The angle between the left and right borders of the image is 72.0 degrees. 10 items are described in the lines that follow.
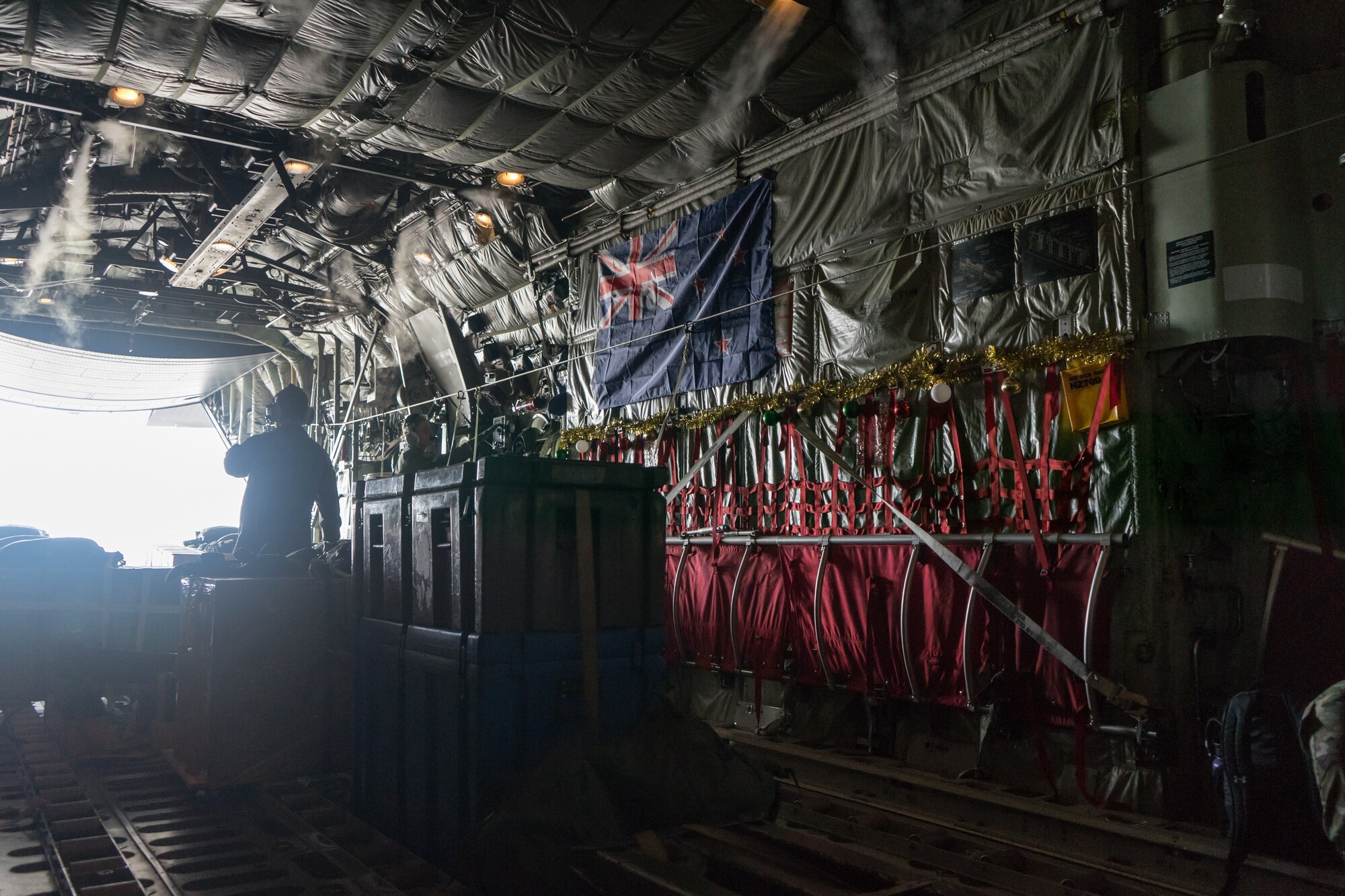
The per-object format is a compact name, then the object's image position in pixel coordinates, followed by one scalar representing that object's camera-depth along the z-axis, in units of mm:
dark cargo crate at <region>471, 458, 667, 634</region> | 4090
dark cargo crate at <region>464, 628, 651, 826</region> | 3941
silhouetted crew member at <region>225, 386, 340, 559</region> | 6266
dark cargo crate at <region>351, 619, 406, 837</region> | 4680
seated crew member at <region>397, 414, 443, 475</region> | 10430
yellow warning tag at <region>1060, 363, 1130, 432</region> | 5516
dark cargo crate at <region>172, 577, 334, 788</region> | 5320
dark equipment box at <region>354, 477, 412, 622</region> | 4844
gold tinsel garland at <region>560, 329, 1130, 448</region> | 5516
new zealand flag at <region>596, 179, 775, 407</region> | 8078
